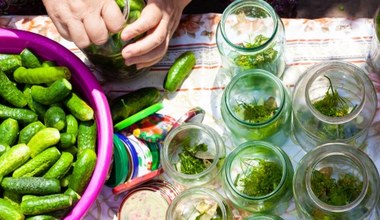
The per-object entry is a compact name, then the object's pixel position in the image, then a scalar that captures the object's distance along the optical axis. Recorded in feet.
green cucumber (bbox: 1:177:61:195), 4.06
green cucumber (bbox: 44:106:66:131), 4.24
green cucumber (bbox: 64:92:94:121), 4.25
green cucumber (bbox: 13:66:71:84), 4.28
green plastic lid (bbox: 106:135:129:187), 4.50
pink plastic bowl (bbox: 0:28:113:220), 4.05
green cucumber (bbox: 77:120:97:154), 4.23
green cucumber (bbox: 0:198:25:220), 4.00
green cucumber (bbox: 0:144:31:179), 4.15
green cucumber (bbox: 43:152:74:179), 4.12
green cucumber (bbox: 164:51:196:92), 4.68
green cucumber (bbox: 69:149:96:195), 4.06
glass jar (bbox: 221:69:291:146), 4.21
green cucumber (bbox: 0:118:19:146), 4.25
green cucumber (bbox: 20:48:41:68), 4.39
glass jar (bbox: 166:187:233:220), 4.20
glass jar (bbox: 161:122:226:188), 4.31
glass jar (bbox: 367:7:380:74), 4.33
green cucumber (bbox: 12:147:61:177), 4.16
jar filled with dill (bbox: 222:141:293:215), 4.04
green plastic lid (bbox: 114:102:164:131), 4.59
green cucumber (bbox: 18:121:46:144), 4.29
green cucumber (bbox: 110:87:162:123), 4.60
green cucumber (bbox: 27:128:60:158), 4.16
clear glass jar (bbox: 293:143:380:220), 3.72
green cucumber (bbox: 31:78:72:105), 4.18
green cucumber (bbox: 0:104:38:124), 4.37
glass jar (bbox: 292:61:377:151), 4.03
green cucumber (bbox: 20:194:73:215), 3.97
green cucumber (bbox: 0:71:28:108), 4.36
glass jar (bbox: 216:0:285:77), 4.39
